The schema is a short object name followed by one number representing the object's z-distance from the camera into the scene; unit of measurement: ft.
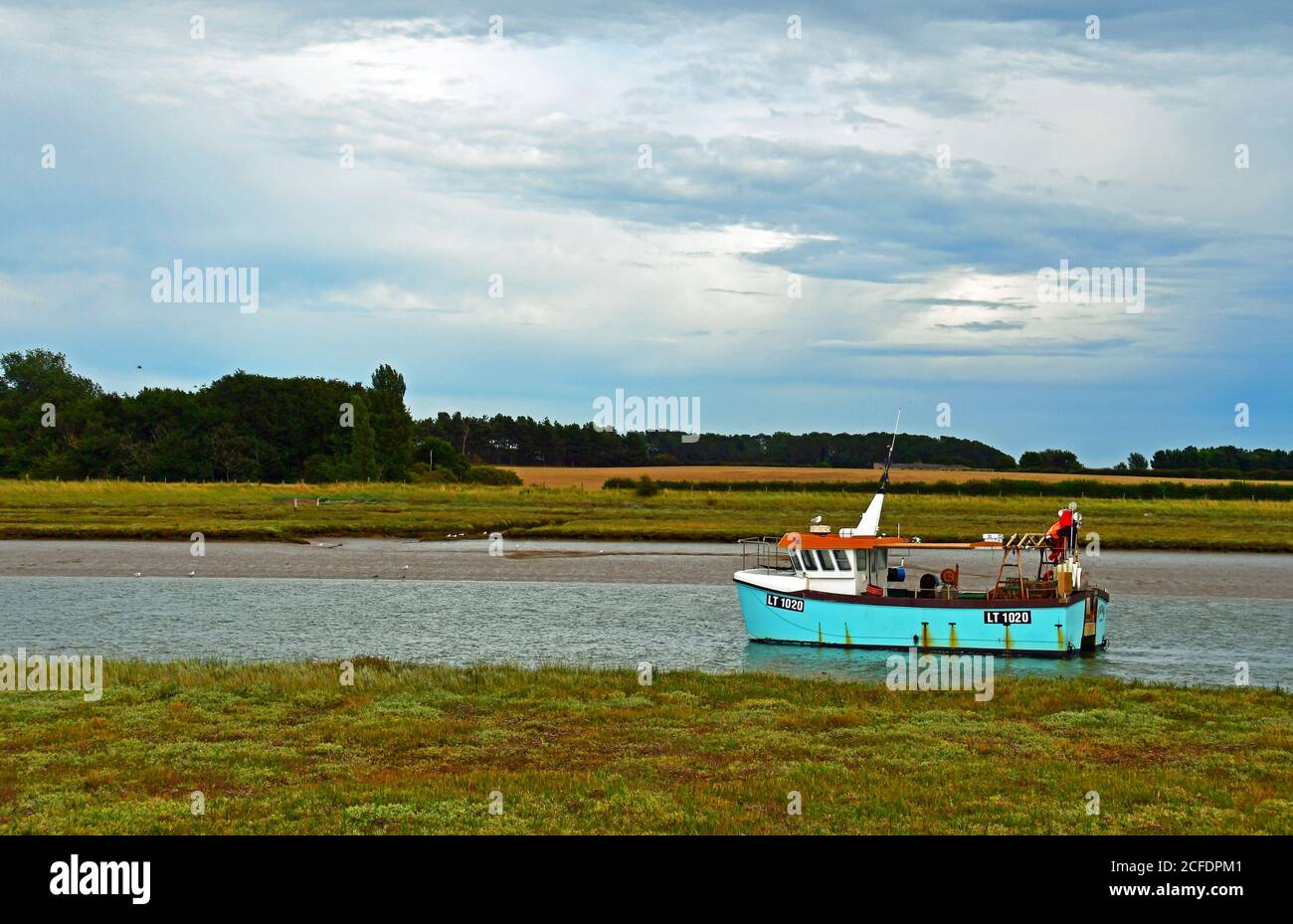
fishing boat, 119.24
